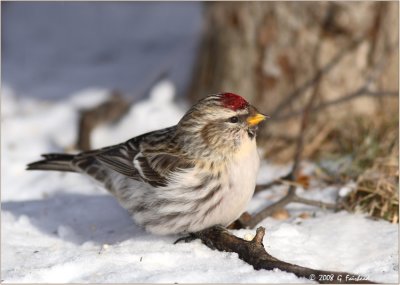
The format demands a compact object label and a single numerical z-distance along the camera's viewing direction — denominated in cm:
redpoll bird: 659
